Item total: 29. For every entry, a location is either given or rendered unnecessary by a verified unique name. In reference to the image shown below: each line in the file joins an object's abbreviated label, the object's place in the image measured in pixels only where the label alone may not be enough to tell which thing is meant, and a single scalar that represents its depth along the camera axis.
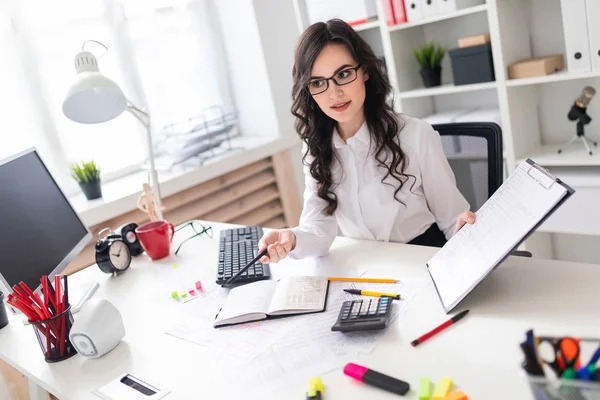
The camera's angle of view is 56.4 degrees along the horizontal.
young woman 1.49
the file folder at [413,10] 2.46
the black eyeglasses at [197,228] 1.91
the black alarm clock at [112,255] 1.66
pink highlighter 0.86
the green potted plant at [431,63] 2.61
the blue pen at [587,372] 0.56
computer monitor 1.35
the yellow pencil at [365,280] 1.24
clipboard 0.91
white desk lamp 1.65
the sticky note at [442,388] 0.82
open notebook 1.18
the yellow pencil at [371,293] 1.16
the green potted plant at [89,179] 2.42
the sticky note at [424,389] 0.82
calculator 1.04
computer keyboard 1.40
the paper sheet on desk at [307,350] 0.96
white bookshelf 2.25
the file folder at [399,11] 2.51
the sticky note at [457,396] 0.80
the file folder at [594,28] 1.97
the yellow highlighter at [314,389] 0.88
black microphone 2.22
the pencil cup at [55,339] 1.22
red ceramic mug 1.72
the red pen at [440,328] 0.98
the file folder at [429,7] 2.41
